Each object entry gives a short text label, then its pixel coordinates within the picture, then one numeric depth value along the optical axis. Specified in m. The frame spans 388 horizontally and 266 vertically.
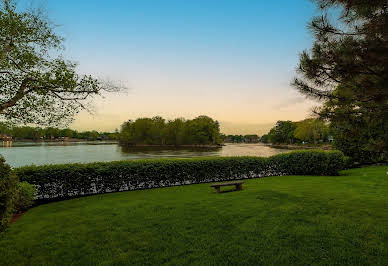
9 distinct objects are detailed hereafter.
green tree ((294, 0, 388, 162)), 4.07
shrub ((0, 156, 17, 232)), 3.85
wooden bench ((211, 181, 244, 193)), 9.00
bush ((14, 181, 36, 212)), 7.36
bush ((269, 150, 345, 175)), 14.92
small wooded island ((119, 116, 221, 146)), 112.56
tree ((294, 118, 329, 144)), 87.78
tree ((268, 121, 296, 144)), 127.75
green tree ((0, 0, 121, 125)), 7.42
